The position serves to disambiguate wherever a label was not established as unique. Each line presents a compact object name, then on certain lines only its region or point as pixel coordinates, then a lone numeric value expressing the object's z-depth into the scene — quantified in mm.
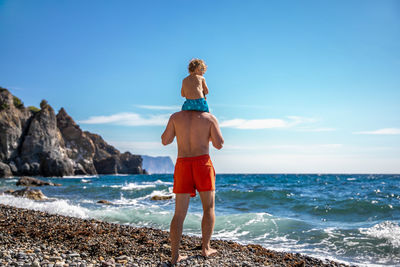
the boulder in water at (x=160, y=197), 19828
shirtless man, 4547
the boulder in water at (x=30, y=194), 17406
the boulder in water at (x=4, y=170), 53509
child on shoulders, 4664
